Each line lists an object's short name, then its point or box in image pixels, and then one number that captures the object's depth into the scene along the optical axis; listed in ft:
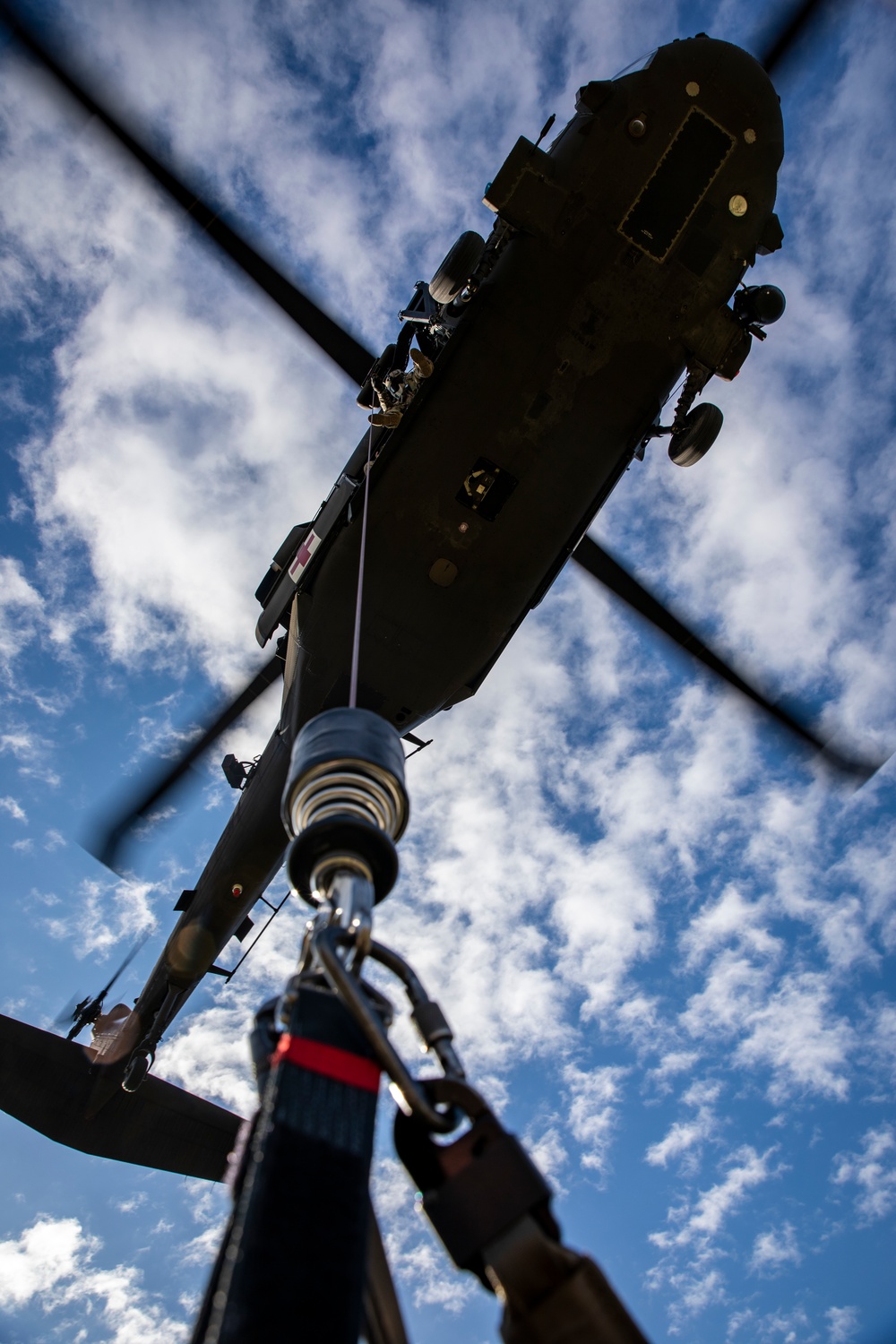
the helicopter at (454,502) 24.34
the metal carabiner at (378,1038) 4.89
